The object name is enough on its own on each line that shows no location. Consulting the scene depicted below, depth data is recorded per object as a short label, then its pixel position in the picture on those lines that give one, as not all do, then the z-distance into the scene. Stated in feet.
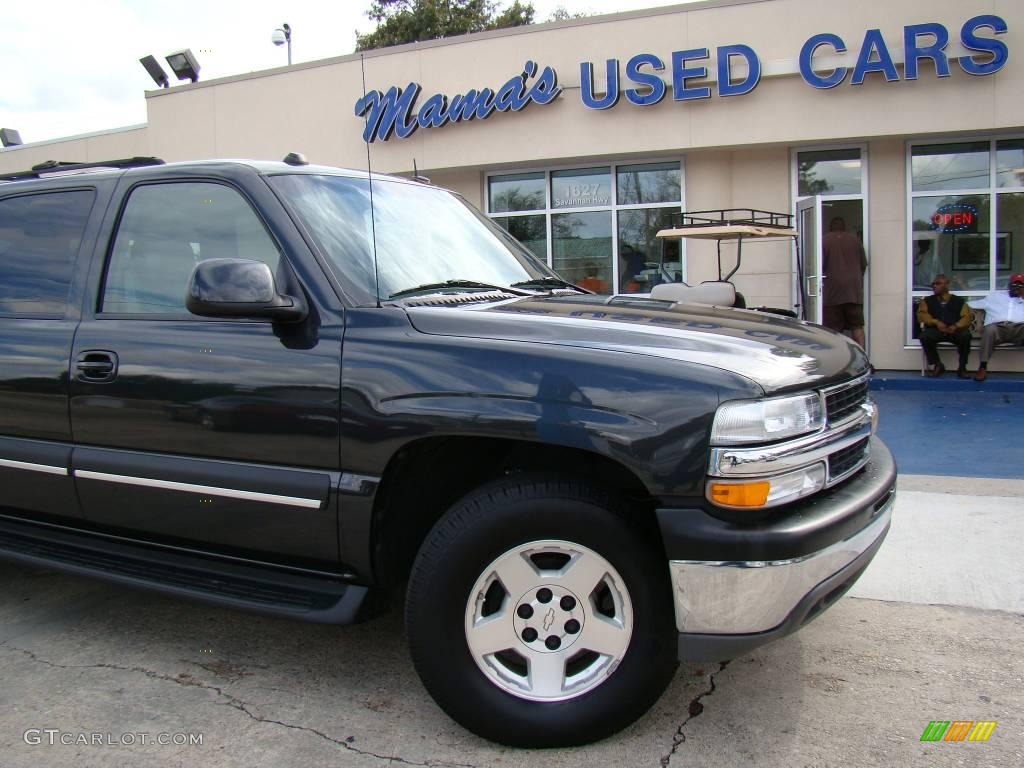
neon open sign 35.86
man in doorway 35.22
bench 34.57
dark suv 7.85
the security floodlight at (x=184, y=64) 49.75
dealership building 33.86
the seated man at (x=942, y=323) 33.22
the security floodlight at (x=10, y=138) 60.80
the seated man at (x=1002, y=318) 32.71
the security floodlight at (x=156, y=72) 50.85
